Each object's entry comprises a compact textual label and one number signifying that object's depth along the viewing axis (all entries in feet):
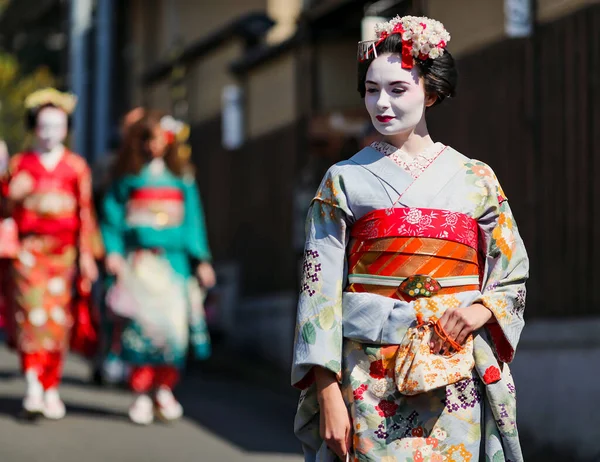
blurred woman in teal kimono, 38.67
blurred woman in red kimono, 37.23
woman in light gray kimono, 16.23
